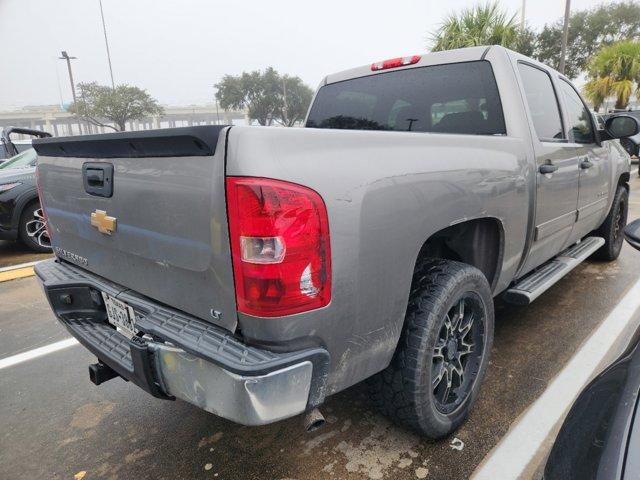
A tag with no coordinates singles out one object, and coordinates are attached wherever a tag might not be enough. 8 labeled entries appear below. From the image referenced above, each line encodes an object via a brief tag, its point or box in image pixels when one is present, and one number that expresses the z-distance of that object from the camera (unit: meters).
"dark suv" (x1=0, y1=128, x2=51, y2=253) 6.03
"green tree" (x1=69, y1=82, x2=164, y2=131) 36.84
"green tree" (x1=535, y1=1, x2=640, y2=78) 27.98
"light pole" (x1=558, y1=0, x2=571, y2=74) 15.29
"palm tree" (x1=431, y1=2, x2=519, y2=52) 15.43
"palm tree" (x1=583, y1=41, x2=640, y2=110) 19.31
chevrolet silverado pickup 1.38
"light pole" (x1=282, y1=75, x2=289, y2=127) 45.38
